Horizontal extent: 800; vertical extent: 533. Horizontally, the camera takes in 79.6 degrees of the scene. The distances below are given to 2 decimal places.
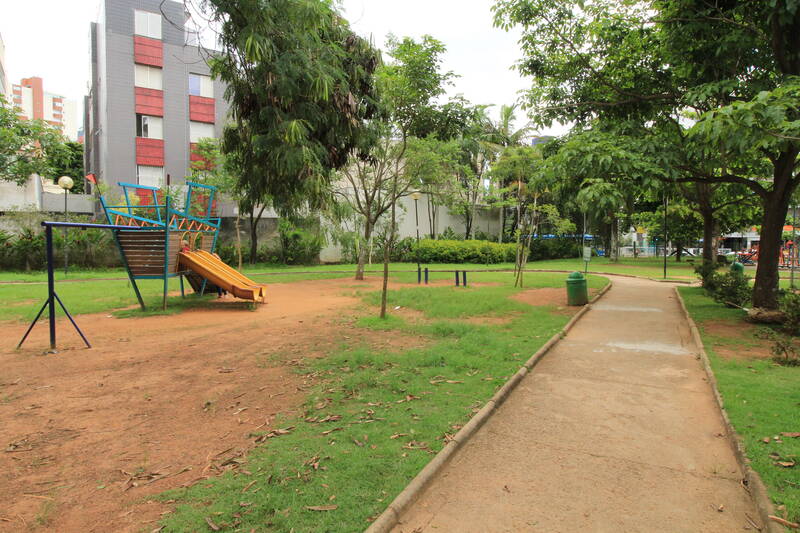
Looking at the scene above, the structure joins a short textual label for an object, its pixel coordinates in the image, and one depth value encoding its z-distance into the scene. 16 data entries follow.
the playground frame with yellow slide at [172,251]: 11.08
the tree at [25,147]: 21.86
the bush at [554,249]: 39.12
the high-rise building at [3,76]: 32.81
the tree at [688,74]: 7.06
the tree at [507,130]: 36.73
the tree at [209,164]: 25.24
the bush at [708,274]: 14.89
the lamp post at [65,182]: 18.98
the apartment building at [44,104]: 104.44
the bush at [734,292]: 12.18
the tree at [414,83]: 10.01
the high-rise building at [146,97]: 26.50
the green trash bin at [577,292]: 12.62
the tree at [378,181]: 19.62
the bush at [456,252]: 32.97
